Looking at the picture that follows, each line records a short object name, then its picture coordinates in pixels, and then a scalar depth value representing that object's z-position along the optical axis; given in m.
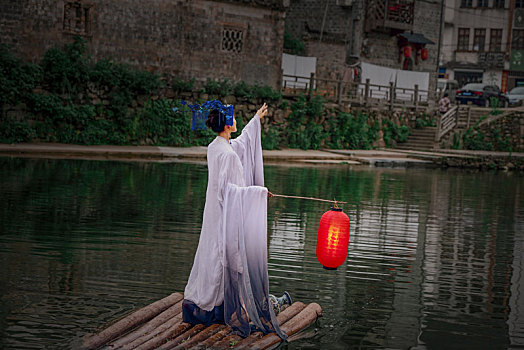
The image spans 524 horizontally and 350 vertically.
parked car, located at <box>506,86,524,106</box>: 42.80
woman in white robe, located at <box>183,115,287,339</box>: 5.34
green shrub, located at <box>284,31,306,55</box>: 33.53
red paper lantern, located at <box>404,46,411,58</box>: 39.50
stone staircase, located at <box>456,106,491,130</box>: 32.99
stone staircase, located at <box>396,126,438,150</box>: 31.88
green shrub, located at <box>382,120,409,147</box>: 32.03
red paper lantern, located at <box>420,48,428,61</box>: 41.00
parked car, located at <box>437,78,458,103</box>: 45.94
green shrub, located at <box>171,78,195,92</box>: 24.70
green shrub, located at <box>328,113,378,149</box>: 29.44
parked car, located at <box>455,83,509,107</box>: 40.06
